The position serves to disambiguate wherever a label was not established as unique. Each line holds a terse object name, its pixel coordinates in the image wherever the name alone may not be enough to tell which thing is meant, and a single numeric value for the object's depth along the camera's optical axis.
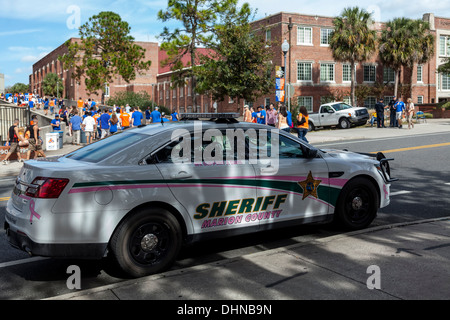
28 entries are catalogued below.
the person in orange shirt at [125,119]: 22.89
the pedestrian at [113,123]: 21.11
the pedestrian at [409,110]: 26.09
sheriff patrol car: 4.43
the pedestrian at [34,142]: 16.45
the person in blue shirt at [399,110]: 26.75
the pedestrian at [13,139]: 16.59
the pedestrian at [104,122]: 21.44
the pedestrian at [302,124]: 16.78
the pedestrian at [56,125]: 24.75
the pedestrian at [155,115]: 22.64
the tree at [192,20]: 31.44
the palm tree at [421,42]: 43.81
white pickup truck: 30.62
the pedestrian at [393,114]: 27.02
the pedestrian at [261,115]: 25.23
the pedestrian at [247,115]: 24.80
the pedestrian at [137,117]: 21.89
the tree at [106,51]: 51.97
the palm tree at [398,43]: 43.72
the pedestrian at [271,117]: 23.72
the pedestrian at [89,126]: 22.86
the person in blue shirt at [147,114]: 31.78
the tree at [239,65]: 30.55
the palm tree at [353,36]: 41.53
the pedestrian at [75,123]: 22.88
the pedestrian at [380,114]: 27.44
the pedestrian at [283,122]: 18.14
